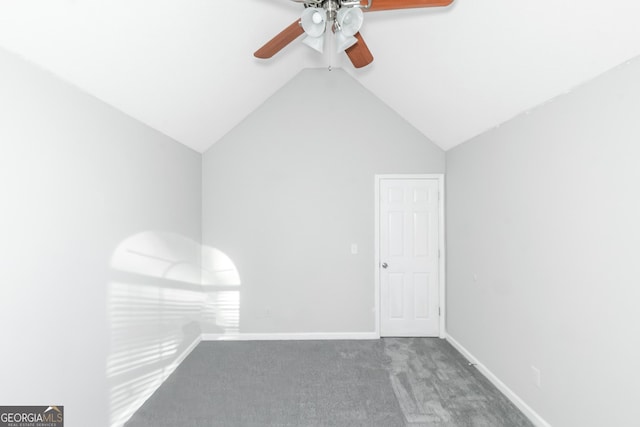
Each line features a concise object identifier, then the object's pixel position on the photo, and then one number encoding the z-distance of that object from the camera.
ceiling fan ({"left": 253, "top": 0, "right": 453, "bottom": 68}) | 1.67
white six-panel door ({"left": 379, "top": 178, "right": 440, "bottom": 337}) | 4.29
